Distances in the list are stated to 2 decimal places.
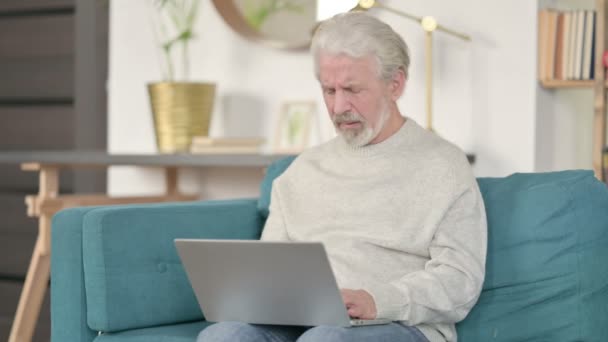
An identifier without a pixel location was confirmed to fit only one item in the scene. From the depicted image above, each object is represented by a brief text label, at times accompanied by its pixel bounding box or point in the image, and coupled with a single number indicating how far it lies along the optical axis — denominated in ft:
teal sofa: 7.18
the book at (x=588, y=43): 10.37
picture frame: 11.42
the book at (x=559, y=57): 10.30
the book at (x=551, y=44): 10.24
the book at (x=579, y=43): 10.39
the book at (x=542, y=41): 10.26
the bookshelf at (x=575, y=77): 10.28
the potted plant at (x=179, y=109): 11.59
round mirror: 11.60
